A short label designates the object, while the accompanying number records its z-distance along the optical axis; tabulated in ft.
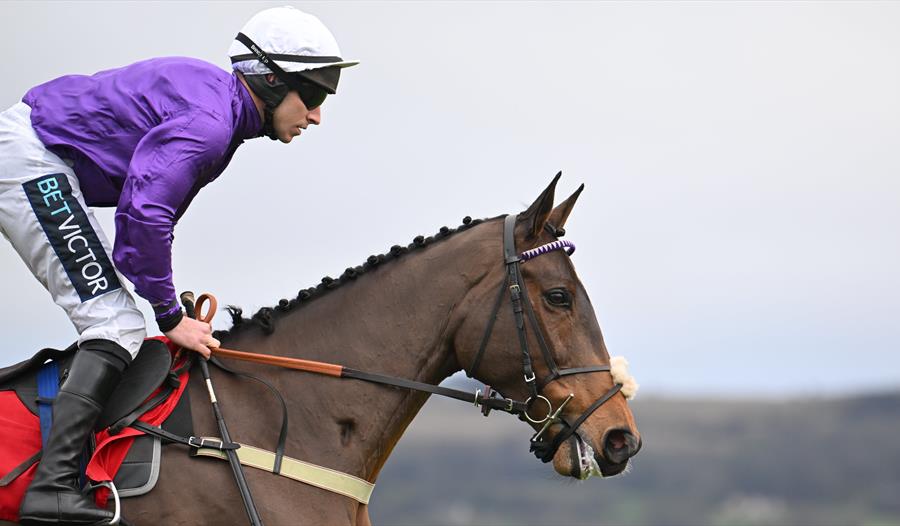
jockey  38.09
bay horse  41.29
